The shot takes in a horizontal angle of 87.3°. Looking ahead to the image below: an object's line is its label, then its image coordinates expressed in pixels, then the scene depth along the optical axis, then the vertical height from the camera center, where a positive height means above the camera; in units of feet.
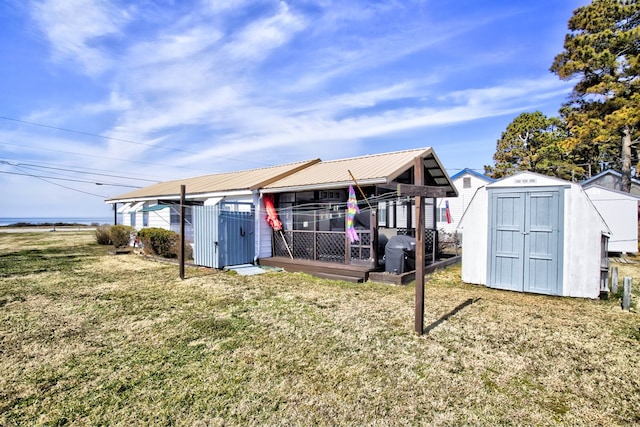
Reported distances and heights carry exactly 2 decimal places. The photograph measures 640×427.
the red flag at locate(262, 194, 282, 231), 35.65 -0.97
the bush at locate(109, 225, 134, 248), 55.62 -4.91
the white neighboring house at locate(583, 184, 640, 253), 44.37 -1.08
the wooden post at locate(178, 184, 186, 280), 28.32 -2.91
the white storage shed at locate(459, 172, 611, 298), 22.77 -2.25
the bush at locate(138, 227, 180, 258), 43.32 -4.75
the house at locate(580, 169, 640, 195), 62.03 +5.07
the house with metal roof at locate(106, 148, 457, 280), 30.04 -1.13
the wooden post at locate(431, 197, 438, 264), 34.63 -3.20
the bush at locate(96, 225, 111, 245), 61.00 -5.58
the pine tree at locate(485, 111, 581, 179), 90.27 +17.15
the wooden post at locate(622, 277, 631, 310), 19.44 -5.12
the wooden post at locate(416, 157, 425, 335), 15.58 -2.22
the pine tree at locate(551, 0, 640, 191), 51.03 +22.40
